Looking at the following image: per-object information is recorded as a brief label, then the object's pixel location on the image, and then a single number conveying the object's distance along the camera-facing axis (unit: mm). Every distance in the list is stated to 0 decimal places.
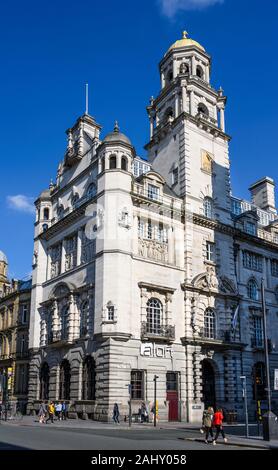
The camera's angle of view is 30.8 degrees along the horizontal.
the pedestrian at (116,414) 34562
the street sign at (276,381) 25200
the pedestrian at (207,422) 23672
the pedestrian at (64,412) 39159
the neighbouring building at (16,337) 58625
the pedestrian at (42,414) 36934
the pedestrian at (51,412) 36688
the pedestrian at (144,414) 36259
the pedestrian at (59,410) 38688
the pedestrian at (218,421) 24000
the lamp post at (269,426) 23925
